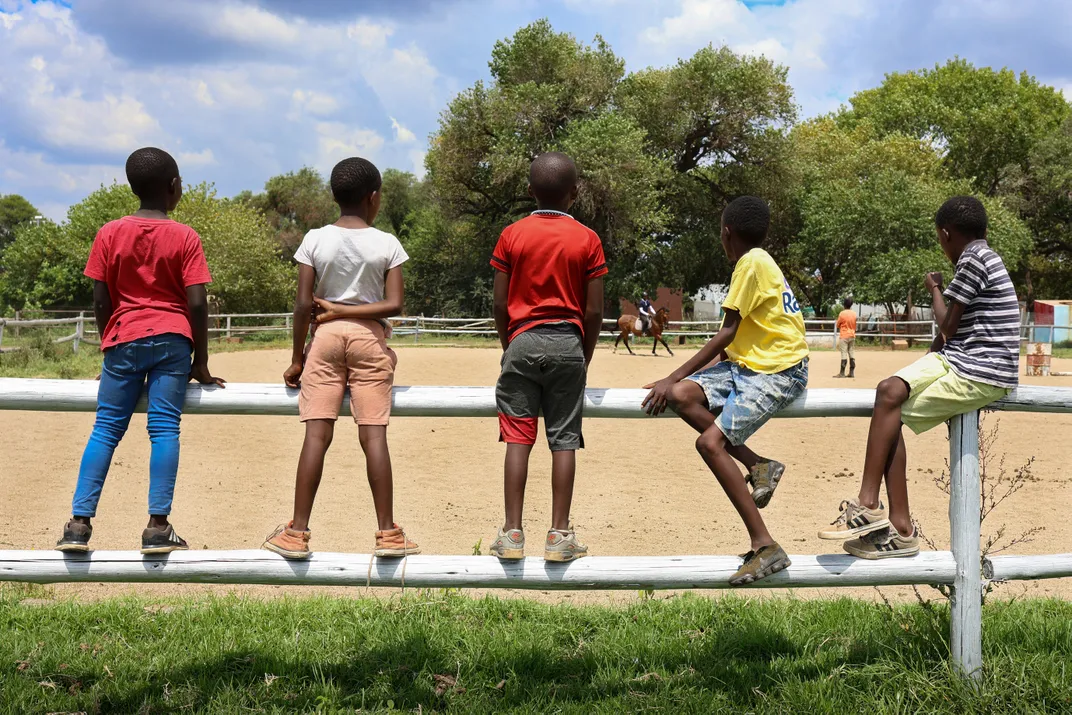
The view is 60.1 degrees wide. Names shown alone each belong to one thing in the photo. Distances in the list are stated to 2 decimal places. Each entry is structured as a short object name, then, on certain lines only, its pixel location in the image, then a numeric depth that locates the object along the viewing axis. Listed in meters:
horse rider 28.93
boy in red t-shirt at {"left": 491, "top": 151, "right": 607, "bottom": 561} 3.33
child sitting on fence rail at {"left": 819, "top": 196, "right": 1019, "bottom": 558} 3.36
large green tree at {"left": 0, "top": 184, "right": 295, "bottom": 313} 36.81
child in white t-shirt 3.35
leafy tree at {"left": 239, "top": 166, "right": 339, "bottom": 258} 64.75
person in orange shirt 20.27
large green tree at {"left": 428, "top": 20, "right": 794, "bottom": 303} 34.88
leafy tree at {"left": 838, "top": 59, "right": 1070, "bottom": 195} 46.47
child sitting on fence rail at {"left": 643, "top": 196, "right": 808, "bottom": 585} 3.31
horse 26.55
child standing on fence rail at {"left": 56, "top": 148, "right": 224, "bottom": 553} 3.32
